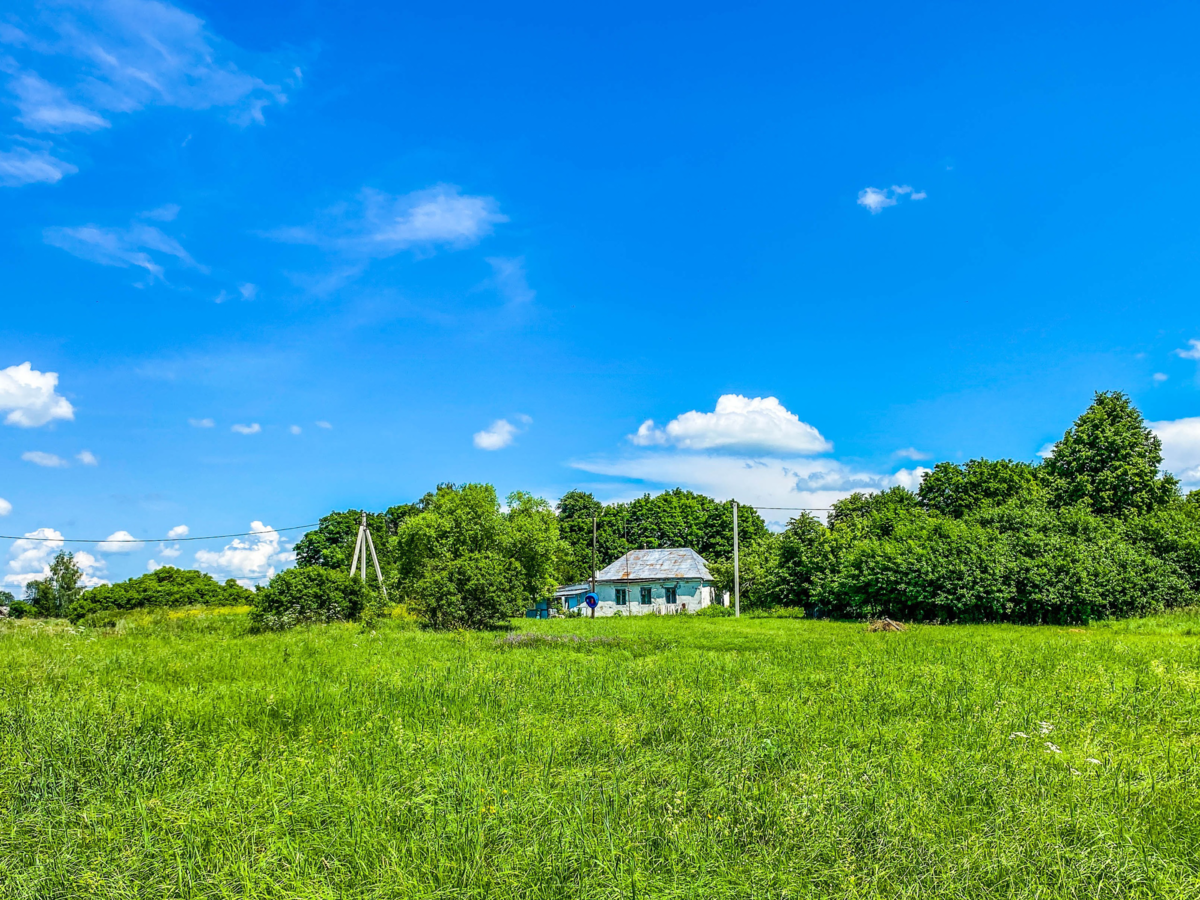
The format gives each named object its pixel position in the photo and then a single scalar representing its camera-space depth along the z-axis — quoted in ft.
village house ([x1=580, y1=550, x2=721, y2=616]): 162.50
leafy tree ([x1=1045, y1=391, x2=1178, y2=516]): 122.52
